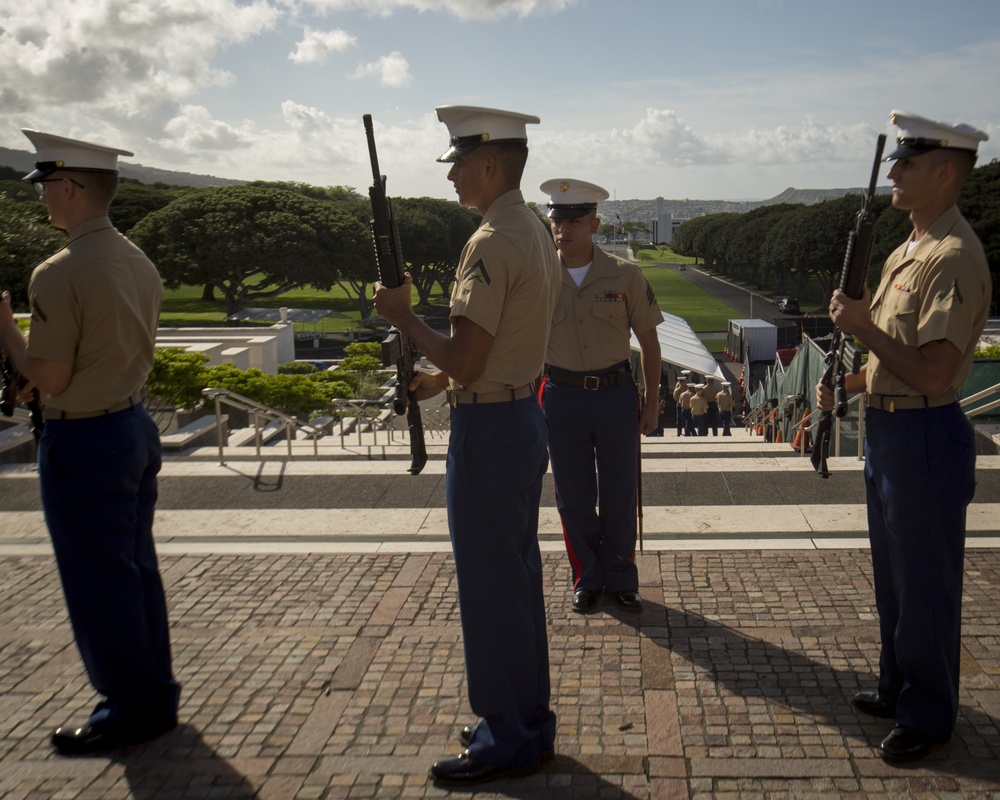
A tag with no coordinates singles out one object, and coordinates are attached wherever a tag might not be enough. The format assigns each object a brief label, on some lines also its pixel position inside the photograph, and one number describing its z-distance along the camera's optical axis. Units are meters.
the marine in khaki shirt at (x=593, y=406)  5.30
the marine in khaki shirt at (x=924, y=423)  3.58
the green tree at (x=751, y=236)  91.44
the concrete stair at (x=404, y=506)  6.45
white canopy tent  28.03
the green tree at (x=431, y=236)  64.75
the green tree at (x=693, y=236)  124.06
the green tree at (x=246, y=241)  53.59
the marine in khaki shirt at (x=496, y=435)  3.55
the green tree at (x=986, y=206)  48.66
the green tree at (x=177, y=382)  17.86
